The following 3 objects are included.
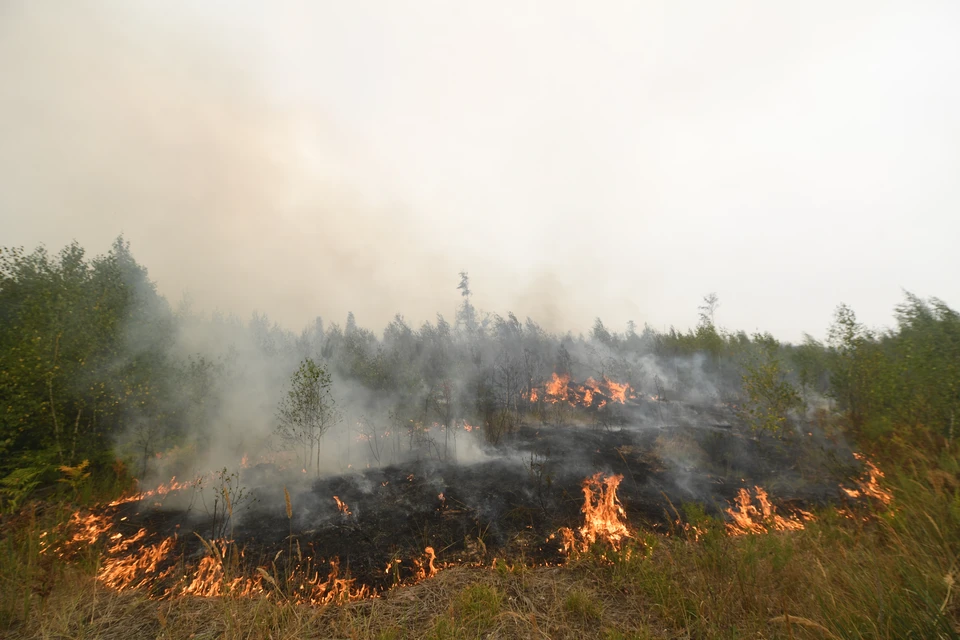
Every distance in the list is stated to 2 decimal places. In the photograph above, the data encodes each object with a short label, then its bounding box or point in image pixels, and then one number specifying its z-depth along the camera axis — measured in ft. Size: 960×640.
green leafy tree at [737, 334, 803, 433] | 44.47
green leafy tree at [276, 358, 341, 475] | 58.29
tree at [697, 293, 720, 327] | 159.53
